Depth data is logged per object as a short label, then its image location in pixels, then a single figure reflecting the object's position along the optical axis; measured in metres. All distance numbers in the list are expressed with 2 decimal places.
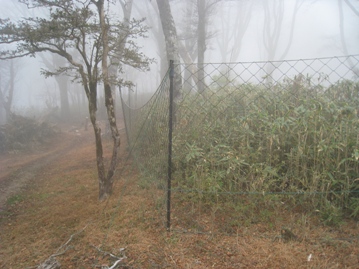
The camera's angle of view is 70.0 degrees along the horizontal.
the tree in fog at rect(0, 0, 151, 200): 3.43
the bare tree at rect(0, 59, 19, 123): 15.46
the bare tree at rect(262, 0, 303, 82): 22.31
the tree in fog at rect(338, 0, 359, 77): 17.12
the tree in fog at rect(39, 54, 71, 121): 18.08
